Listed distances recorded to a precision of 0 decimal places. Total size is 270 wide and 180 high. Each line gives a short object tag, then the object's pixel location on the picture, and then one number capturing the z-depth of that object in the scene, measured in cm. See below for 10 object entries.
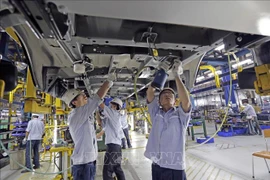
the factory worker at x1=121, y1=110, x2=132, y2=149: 720
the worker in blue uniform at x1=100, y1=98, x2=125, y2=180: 314
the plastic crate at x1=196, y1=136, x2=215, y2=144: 681
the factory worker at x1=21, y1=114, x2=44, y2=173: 497
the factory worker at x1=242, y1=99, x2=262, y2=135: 819
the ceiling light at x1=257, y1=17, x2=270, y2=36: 90
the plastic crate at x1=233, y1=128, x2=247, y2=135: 899
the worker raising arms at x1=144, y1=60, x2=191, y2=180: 178
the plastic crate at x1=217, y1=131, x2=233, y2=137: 858
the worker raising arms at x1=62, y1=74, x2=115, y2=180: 220
